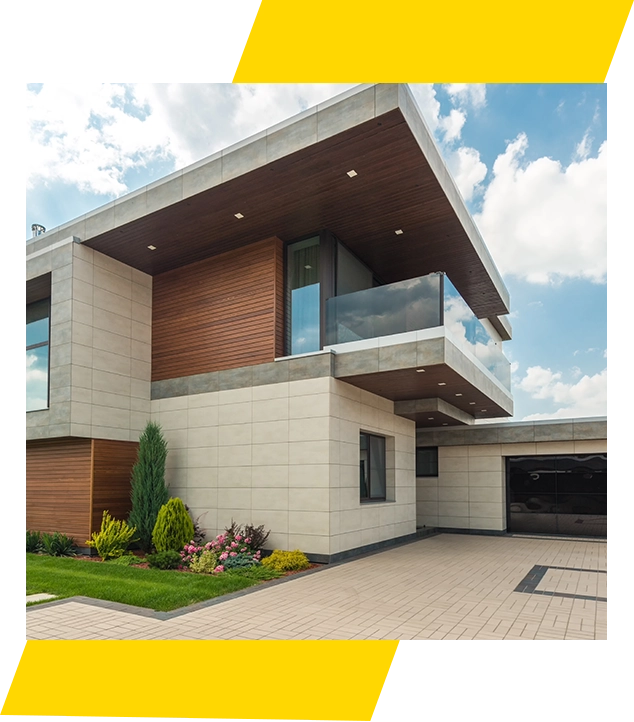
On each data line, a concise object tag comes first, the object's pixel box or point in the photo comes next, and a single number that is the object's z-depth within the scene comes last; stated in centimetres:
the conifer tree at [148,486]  1252
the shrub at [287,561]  1032
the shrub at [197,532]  1250
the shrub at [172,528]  1174
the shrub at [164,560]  1080
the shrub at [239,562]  1048
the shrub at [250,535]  1144
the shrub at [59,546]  1244
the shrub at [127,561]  1116
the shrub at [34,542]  1299
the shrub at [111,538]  1186
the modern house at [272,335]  1062
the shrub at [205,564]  1031
